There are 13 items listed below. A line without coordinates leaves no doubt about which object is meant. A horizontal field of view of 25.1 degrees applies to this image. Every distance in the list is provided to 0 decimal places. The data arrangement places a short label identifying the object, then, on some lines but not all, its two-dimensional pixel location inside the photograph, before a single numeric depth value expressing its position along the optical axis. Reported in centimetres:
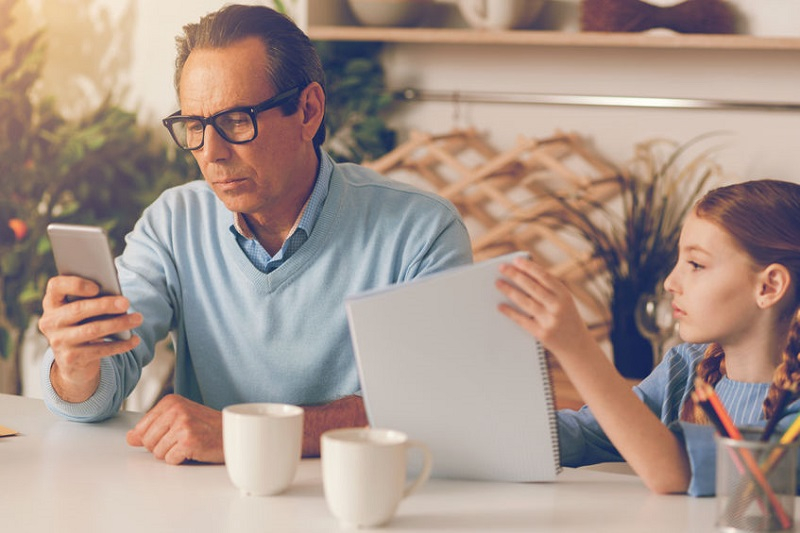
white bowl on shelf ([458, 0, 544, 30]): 332
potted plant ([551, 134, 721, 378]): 315
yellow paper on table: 209
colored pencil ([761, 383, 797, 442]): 175
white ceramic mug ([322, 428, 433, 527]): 172
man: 225
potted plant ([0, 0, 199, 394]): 373
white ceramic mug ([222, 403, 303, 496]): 182
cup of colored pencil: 171
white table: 176
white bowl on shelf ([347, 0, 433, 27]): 347
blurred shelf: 302
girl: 204
